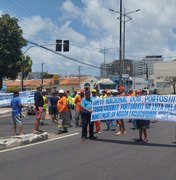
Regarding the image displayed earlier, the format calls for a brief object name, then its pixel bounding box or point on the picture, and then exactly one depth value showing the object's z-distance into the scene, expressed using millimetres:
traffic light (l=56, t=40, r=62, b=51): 21335
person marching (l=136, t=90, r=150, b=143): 8180
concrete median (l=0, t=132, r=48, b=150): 7648
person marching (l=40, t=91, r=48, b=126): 12627
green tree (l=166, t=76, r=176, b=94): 60237
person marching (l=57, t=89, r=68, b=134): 9848
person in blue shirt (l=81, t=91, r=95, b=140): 8740
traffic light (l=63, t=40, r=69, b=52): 21155
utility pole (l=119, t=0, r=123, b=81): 26346
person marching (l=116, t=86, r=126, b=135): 9484
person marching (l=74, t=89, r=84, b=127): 11272
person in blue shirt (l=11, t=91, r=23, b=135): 9180
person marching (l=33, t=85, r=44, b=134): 9508
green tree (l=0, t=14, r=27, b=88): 25792
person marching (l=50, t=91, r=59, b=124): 12618
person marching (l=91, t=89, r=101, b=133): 9673
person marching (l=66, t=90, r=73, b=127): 12778
